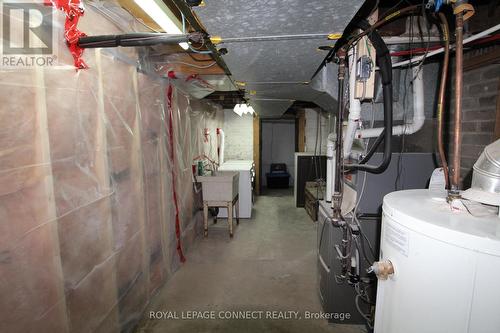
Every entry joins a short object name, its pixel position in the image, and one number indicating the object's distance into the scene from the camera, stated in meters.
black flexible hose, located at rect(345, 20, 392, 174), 1.56
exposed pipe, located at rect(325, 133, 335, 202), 2.19
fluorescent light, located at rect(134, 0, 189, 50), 0.95
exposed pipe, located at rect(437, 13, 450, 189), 1.11
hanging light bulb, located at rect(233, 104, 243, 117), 4.18
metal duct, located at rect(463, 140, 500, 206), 0.89
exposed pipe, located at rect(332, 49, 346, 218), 1.76
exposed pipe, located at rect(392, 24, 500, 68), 1.26
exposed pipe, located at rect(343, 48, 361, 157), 1.70
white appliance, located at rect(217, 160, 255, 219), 4.37
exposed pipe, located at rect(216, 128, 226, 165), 5.24
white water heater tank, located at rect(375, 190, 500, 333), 0.73
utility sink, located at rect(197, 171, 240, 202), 3.55
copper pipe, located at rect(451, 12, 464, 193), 0.99
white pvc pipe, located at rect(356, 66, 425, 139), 1.87
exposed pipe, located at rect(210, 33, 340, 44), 1.17
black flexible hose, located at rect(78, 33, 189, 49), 1.10
